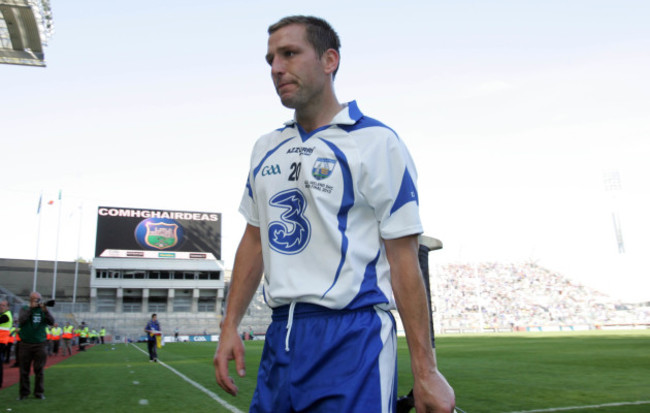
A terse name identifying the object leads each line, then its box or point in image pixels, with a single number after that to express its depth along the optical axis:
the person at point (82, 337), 31.27
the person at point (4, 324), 11.86
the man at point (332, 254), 1.61
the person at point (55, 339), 26.58
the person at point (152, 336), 19.28
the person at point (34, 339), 9.81
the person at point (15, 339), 18.24
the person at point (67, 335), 27.31
